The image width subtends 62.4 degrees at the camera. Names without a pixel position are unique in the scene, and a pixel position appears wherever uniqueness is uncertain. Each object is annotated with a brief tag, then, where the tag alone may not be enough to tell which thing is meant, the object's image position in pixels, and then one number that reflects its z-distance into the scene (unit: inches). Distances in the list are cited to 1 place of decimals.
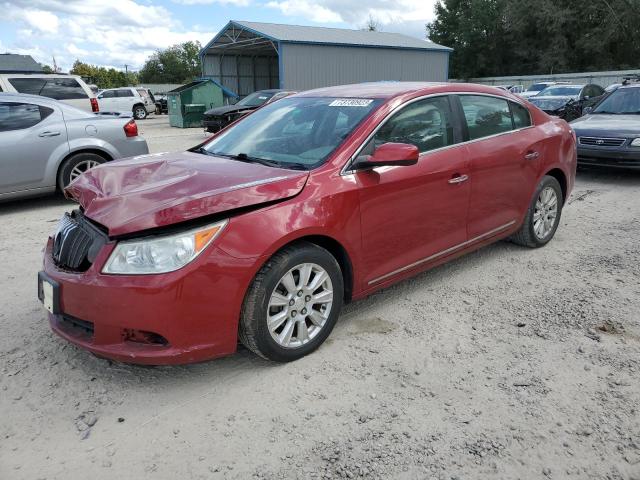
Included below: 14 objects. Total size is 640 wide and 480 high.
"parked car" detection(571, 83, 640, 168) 312.8
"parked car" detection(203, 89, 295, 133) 663.1
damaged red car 105.0
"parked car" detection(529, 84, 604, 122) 577.3
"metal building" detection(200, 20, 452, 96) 1025.5
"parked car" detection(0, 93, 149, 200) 263.9
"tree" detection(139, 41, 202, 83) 3651.6
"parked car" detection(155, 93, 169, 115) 1307.8
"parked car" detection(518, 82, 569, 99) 1049.6
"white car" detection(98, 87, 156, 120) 1094.2
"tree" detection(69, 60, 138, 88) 2933.1
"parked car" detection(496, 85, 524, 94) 1239.5
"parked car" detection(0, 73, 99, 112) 438.9
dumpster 879.1
